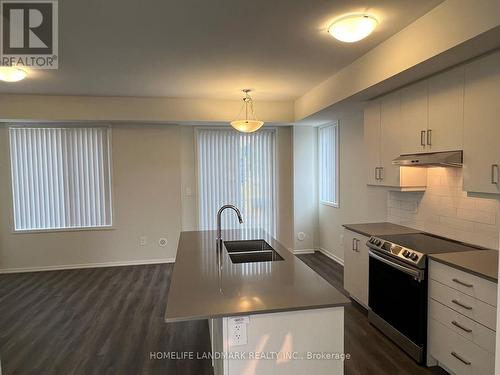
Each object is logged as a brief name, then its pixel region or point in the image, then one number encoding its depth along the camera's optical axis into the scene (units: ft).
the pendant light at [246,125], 12.77
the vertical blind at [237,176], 18.35
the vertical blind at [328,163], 17.31
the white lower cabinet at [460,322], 6.64
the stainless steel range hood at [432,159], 8.11
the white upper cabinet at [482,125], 7.05
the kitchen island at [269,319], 5.33
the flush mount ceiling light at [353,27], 7.65
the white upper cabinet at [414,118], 9.37
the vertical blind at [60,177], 16.40
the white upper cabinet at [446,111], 8.07
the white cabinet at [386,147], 10.51
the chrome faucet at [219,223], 8.23
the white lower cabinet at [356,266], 11.01
